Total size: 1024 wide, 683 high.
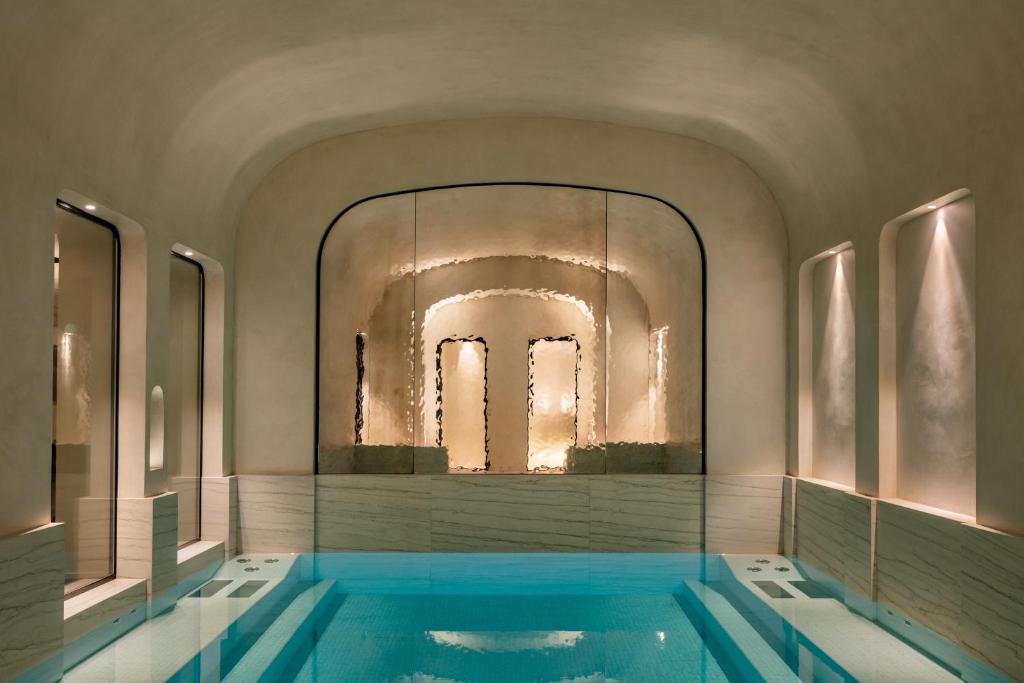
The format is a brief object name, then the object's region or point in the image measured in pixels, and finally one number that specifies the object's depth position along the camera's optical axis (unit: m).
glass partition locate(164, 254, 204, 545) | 9.12
